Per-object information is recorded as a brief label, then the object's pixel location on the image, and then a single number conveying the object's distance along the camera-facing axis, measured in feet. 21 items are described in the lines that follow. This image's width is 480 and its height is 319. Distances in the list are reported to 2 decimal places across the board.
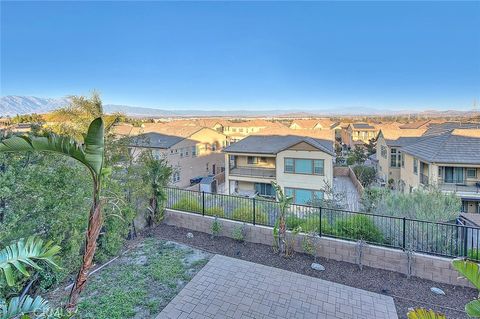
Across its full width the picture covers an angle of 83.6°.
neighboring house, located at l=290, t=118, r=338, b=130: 179.79
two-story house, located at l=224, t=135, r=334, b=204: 68.33
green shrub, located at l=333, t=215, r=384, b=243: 25.32
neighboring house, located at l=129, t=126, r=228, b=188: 89.10
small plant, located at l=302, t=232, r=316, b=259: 25.36
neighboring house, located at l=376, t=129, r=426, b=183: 78.12
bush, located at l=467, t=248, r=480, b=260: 22.02
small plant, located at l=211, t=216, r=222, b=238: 29.94
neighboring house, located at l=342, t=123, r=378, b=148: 175.73
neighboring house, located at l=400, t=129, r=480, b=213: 52.80
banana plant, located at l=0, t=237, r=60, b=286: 10.91
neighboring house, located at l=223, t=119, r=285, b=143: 189.16
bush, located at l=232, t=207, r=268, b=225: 29.76
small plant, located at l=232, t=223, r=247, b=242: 28.58
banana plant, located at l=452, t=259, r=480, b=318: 9.15
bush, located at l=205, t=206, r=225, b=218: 32.07
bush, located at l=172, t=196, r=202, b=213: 33.68
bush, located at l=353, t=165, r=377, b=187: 93.76
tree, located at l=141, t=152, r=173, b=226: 33.02
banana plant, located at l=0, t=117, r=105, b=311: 10.09
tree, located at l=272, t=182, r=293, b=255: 25.79
